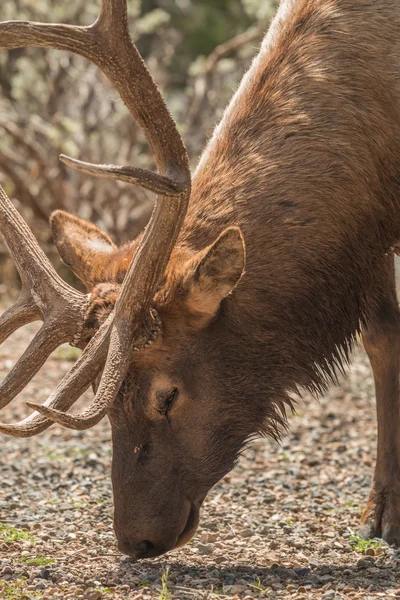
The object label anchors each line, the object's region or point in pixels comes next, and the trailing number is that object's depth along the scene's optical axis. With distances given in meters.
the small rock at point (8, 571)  8.16
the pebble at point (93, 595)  7.62
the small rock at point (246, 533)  9.52
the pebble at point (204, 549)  8.98
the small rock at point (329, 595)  7.66
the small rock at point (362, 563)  8.78
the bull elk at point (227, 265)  7.79
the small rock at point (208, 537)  9.27
